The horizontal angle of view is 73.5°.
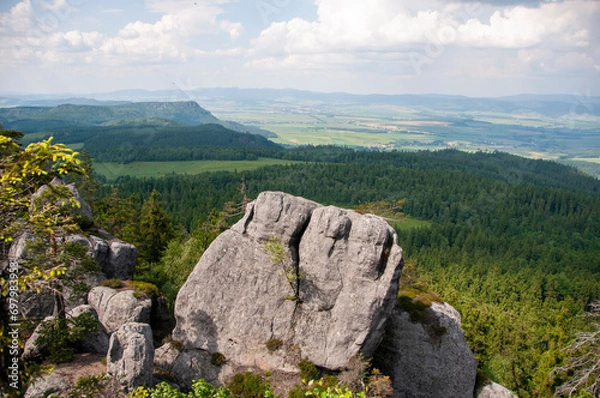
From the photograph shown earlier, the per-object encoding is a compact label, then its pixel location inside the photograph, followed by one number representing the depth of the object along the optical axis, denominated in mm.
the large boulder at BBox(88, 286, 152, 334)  30641
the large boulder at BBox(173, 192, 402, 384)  29062
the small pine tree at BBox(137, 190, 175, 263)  57719
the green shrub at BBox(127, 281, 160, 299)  32928
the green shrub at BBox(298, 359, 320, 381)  28562
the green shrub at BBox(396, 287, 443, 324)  35844
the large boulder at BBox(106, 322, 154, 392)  23359
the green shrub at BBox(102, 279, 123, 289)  33844
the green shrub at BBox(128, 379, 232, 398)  15094
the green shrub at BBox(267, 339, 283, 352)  29953
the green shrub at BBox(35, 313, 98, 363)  25203
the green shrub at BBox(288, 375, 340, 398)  25609
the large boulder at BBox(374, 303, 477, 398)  33719
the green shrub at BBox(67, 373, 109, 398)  16381
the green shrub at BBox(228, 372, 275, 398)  27156
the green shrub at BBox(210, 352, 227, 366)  29953
